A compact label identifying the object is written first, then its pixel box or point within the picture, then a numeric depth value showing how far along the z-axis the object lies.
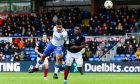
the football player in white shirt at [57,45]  18.36
